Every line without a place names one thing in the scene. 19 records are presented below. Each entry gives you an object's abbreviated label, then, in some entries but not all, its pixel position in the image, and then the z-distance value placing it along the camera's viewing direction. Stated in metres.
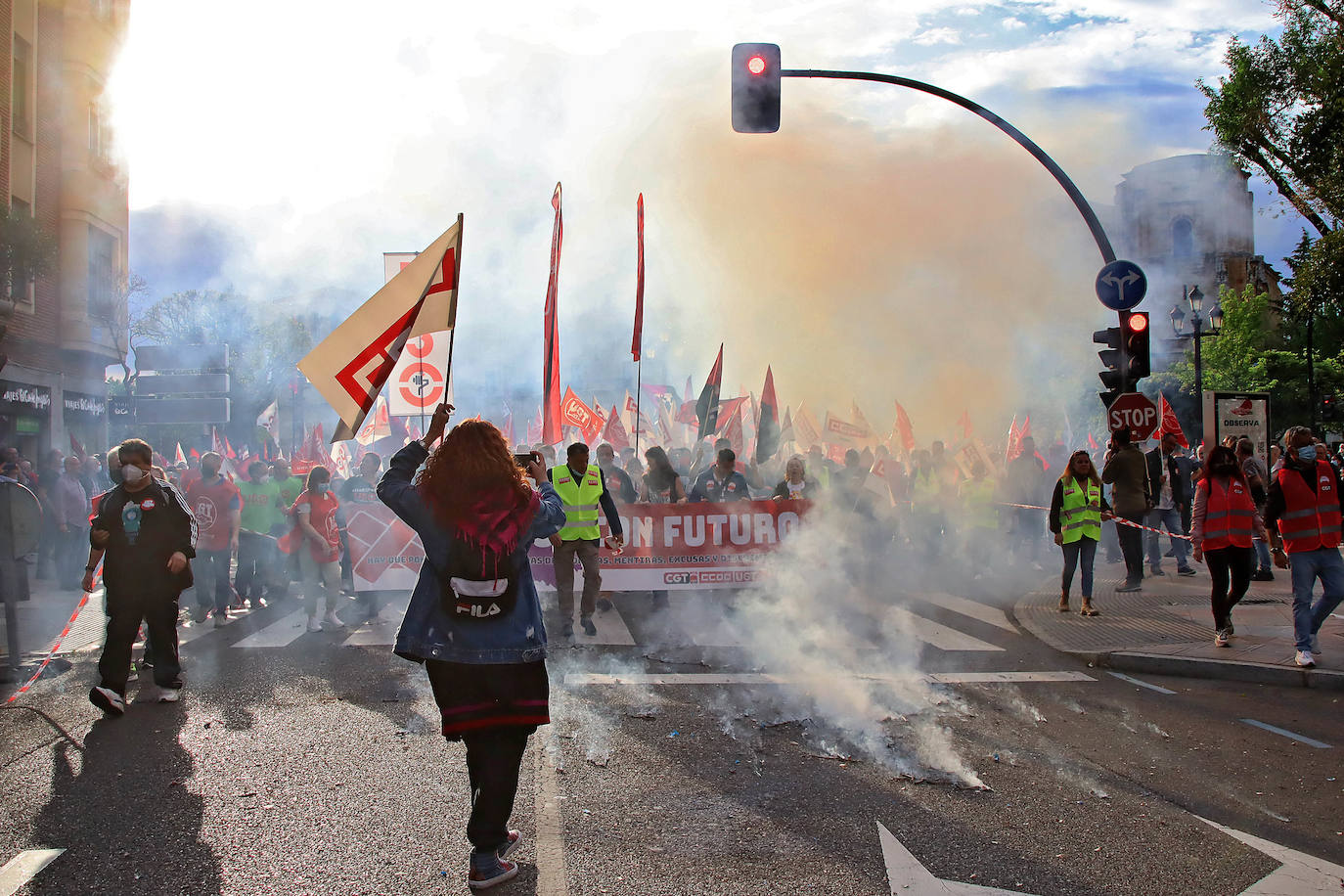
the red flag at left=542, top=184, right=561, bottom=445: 11.61
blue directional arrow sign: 9.57
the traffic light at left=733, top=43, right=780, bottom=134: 9.01
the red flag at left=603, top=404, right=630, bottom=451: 18.30
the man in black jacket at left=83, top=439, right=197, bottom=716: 5.53
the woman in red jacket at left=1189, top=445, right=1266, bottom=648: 7.05
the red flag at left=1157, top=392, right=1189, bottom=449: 14.15
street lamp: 18.78
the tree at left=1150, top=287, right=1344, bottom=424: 33.28
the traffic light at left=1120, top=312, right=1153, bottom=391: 9.67
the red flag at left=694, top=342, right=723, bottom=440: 16.41
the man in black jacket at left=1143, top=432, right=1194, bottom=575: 11.47
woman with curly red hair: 3.23
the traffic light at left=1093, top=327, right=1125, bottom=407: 9.83
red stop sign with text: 9.58
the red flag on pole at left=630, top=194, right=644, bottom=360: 13.05
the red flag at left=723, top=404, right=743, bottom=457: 19.00
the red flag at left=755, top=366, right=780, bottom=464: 16.06
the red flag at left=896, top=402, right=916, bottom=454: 17.95
